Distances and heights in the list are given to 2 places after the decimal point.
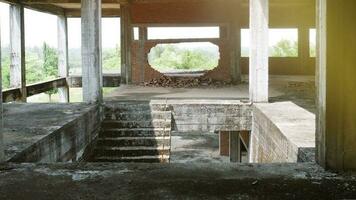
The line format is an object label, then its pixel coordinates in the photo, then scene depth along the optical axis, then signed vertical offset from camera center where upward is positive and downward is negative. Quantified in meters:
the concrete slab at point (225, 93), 12.54 -0.52
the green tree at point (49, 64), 32.03 +1.07
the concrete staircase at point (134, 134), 9.88 -1.36
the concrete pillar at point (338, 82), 4.59 -0.07
